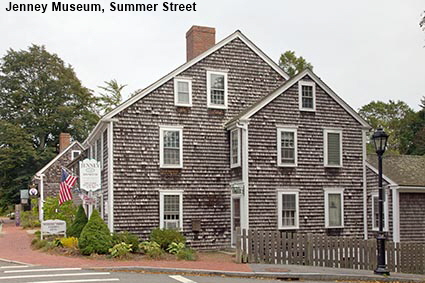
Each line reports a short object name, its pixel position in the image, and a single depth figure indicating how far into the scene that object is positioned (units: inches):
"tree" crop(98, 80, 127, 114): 2503.7
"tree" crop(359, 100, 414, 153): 2667.3
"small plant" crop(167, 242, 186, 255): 797.2
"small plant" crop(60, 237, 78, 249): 852.5
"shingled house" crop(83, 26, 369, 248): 874.1
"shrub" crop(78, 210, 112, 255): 762.8
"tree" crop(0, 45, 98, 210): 2177.7
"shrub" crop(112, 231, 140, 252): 787.4
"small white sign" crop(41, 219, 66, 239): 983.0
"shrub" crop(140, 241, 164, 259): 751.7
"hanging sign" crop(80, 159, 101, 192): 853.2
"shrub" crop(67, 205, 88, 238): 987.9
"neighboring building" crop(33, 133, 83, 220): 1763.0
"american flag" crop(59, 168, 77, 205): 1126.4
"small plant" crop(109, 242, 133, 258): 734.5
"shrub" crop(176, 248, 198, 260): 756.6
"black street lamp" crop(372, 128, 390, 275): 628.7
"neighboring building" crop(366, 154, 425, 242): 940.0
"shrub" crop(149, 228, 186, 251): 813.9
